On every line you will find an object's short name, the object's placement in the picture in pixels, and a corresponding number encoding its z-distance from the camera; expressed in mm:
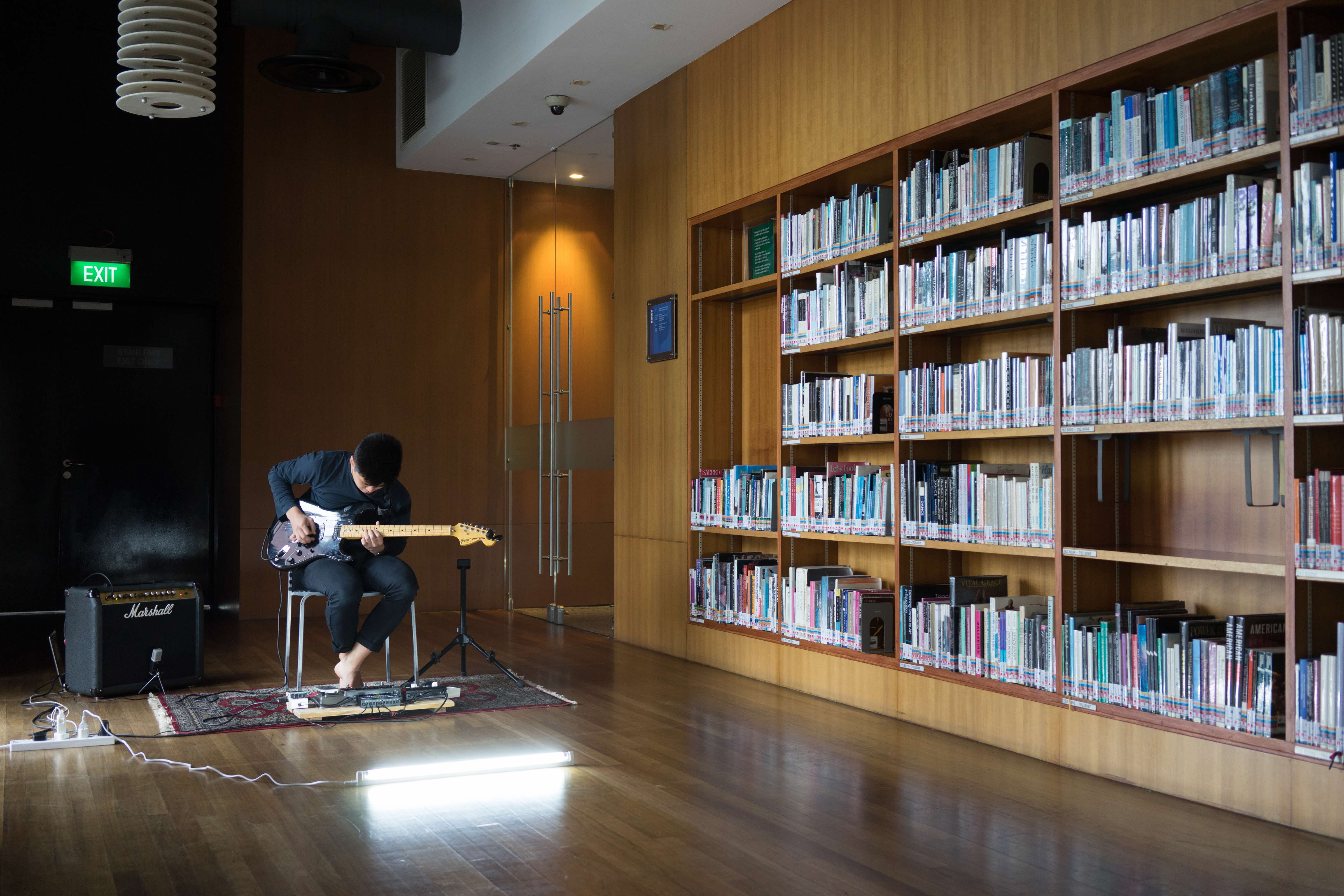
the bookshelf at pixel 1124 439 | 3191
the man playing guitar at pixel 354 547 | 4863
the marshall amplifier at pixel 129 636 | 5055
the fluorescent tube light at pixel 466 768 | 3617
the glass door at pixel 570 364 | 8141
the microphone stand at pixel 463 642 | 5180
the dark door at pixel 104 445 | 8188
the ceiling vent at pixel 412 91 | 8227
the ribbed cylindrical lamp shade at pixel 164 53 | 4438
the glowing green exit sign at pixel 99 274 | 8109
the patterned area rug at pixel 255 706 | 4555
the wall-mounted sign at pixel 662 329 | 6441
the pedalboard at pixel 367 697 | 4621
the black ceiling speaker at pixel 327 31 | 6371
